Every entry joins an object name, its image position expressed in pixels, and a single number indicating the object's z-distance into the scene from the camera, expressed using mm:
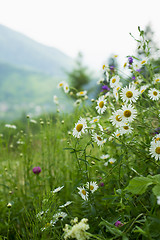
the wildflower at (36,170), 1530
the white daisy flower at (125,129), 1006
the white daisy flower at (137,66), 1483
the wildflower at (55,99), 2034
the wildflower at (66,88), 1808
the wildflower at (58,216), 985
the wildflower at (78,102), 1763
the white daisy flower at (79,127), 1031
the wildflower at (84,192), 1051
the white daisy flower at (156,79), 1381
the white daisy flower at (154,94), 1196
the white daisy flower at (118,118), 987
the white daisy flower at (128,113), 984
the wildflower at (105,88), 1567
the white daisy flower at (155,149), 958
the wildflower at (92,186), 1074
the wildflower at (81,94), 1844
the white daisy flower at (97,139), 1141
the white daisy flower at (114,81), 1213
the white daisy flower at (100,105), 1196
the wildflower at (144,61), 1399
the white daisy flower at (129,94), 1066
